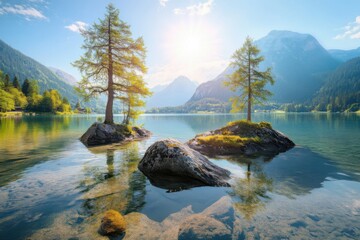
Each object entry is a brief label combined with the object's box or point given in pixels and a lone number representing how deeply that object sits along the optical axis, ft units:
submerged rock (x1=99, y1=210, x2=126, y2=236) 15.95
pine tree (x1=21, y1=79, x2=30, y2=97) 357.37
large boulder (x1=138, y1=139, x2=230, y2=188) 29.32
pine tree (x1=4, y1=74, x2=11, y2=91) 314.92
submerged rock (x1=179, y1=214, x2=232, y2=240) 15.87
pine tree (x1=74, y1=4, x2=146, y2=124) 76.79
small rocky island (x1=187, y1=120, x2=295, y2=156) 57.06
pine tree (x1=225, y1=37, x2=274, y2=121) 79.87
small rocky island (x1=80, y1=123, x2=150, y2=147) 70.44
